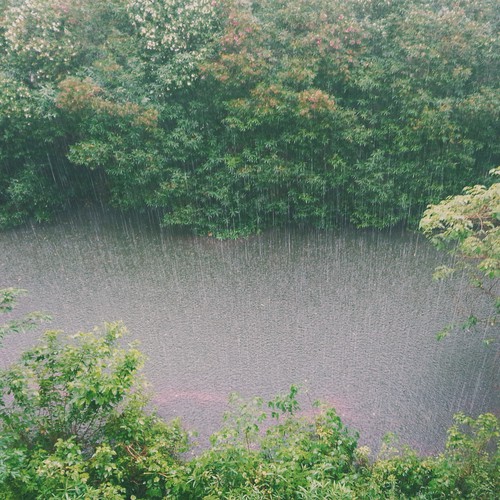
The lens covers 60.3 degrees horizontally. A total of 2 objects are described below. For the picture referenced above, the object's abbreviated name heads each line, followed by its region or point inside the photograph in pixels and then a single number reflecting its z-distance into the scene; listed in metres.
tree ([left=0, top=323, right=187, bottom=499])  3.84
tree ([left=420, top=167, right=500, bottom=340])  5.52
